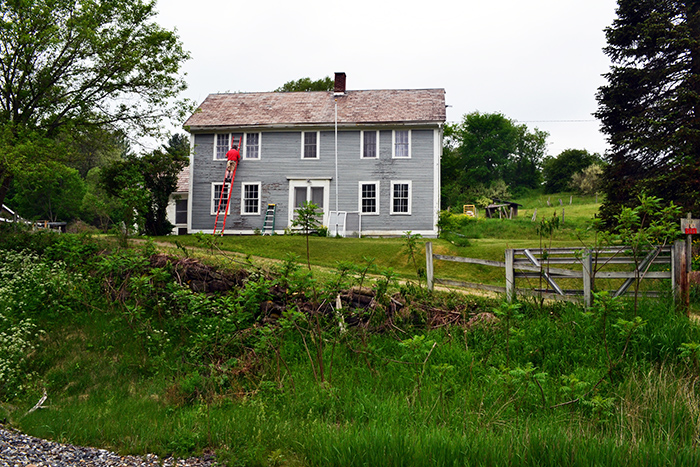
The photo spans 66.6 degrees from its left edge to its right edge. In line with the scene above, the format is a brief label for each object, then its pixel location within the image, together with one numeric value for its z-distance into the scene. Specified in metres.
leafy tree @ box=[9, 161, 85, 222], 52.88
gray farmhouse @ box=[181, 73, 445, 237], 23.45
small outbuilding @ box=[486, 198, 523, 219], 36.44
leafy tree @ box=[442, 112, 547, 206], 62.09
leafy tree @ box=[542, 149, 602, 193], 55.56
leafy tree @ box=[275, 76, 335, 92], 38.81
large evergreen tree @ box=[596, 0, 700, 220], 16.86
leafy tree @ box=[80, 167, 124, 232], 50.57
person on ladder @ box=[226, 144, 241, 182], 24.11
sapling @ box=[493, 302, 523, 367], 6.45
